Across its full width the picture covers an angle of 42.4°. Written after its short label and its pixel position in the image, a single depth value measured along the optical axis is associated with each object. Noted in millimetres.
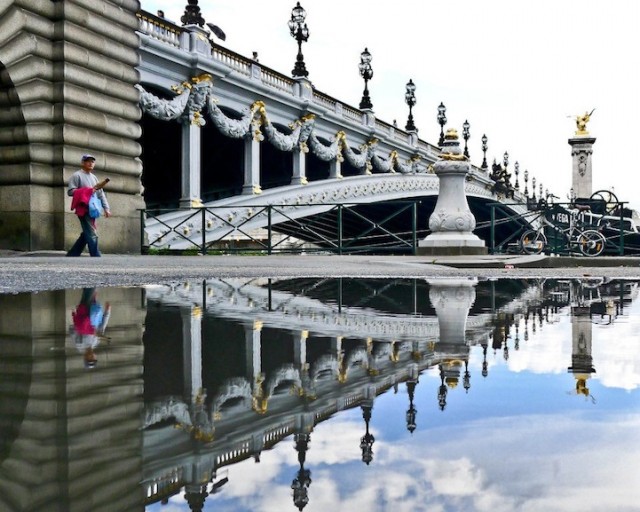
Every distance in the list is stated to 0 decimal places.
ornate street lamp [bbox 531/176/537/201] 121438
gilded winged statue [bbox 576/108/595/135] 70500
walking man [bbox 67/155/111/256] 12812
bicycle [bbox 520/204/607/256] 14680
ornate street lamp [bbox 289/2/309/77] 32250
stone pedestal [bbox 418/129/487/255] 13867
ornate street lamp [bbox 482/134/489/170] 81500
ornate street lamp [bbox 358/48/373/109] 41000
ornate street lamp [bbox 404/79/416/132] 49344
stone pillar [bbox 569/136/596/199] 68875
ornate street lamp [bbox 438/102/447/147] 58088
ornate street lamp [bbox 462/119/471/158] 70750
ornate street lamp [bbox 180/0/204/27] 26297
